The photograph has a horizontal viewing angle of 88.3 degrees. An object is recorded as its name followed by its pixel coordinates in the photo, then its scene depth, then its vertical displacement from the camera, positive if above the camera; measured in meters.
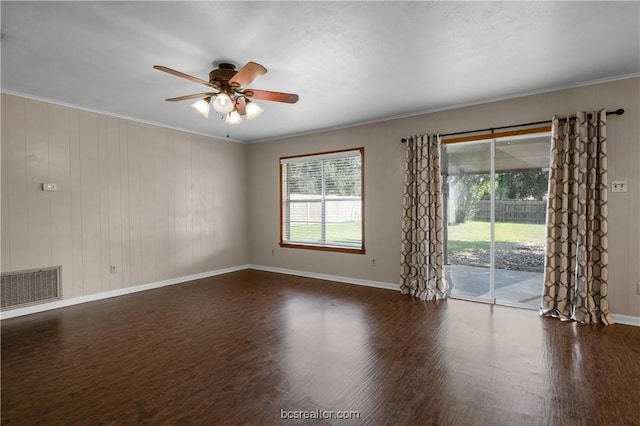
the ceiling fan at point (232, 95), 2.98 +1.12
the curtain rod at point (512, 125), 3.62 +1.04
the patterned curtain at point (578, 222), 3.66 -0.18
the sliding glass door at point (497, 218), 4.23 -0.14
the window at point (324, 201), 5.73 +0.12
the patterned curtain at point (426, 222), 4.72 -0.21
